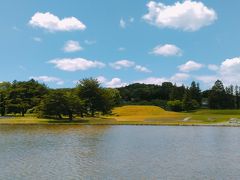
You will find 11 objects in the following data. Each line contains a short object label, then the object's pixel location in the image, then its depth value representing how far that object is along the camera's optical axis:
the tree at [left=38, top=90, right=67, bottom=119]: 78.44
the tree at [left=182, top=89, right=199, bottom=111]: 153.75
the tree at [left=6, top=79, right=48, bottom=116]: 101.06
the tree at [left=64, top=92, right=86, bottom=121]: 79.38
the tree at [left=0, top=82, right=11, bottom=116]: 104.04
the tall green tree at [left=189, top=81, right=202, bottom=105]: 174.23
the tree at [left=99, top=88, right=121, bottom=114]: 99.54
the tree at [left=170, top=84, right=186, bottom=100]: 171.75
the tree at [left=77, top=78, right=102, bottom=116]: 98.19
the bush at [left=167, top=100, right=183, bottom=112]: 156.10
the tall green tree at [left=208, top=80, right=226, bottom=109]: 167.88
